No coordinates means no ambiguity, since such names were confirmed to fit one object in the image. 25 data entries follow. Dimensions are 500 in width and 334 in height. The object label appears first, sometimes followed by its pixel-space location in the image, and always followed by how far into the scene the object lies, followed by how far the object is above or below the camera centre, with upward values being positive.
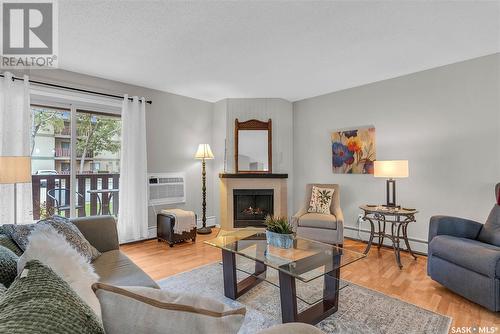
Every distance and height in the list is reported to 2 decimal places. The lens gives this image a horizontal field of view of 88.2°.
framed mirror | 4.72 +0.42
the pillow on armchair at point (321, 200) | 3.78 -0.47
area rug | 1.83 -1.13
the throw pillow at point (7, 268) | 0.95 -0.38
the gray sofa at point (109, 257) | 1.62 -0.69
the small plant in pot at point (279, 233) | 2.26 -0.57
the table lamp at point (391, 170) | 3.08 -0.02
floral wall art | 3.90 +0.28
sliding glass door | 3.32 +0.12
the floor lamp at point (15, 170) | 2.14 +0.00
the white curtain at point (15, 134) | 2.85 +0.41
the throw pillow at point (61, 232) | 1.60 -0.41
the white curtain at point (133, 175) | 3.78 -0.08
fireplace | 4.66 -0.68
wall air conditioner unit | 4.20 -0.31
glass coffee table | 1.79 -0.75
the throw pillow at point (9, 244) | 1.50 -0.44
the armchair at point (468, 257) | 2.00 -0.75
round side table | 3.01 -0.61
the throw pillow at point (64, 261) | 0.94 -0.38
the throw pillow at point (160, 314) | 0.62 -0.36
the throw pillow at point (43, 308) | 0.48 -0.29
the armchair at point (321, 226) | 3.40 -0.77
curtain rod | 3.07 +1.06
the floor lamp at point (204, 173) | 4.48 -0.07
